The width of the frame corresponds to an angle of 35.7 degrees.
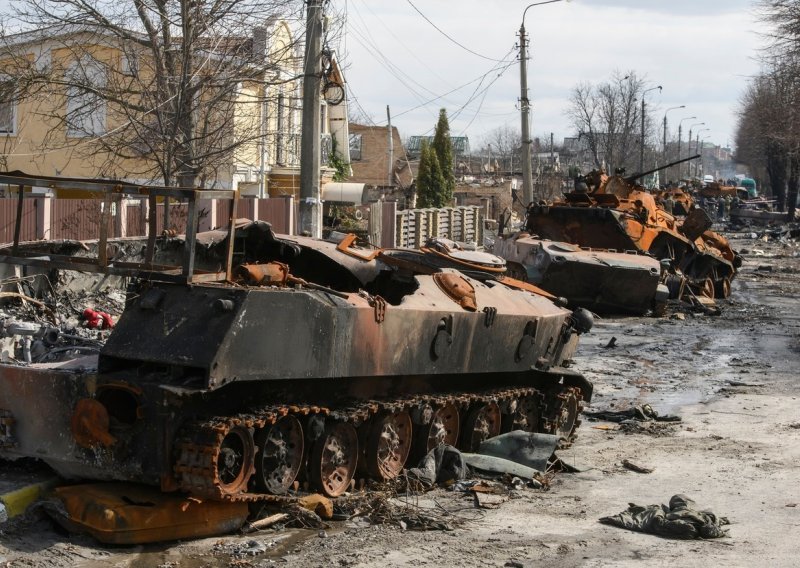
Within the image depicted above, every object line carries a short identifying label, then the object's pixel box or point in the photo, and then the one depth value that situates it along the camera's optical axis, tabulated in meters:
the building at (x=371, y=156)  69.62
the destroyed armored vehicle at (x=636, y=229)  24.16
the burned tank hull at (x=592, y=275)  21.64
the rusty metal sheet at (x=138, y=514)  7.30
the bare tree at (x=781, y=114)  33.42
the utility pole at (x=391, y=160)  61.87
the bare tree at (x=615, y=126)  58.59
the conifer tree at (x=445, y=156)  47.78
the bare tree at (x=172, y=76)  16.31
